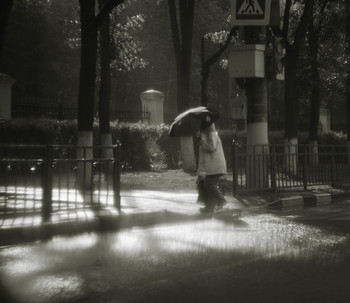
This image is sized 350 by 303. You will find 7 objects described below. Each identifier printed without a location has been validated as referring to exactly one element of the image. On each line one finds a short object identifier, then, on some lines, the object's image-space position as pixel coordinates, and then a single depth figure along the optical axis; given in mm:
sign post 12508
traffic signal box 13000
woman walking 10469
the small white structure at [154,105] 24234
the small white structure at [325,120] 32469
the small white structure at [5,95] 19266
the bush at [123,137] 17656
